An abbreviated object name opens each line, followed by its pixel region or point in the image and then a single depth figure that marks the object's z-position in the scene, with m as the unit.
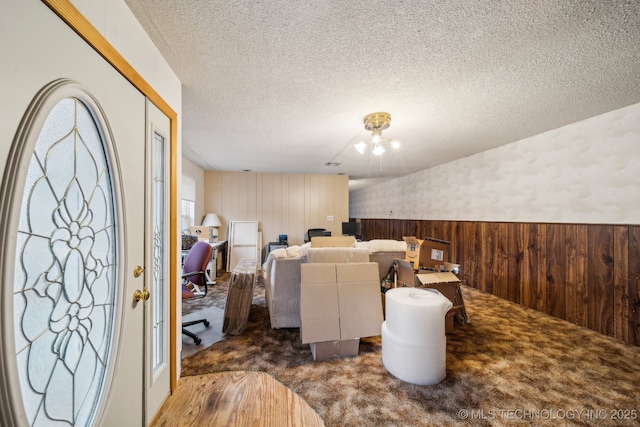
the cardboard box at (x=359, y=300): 2.19
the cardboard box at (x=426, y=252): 2.73
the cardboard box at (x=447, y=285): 2.54
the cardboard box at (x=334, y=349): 2.10
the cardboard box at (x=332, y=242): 2.64
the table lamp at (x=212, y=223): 5.29
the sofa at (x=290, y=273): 2.43
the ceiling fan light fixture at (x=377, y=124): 2.47
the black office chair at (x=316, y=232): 6.11
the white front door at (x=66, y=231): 0.65
